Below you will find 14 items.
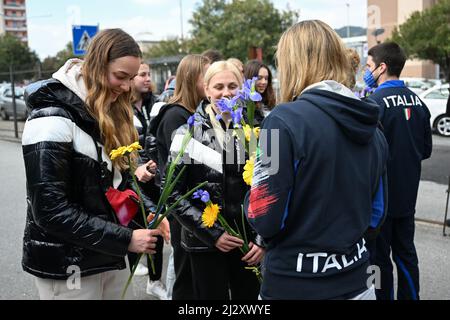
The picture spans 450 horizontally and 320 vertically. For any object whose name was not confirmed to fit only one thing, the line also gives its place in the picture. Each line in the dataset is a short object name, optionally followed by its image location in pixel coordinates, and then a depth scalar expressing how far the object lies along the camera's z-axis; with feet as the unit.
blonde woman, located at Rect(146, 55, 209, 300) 11.21
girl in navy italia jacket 5.65
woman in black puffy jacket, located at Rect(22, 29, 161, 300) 6.53
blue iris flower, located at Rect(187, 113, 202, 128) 8.41
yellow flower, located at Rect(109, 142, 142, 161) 6.92
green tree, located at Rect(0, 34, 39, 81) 175.22
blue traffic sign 30.42
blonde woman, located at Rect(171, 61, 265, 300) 9.09
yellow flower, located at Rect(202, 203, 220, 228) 8.36
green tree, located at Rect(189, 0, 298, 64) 121.90
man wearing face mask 11.70
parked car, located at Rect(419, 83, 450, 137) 45.39
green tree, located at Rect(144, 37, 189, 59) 166.56
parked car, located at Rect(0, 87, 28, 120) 66.18
